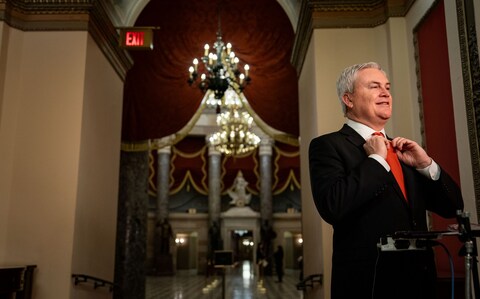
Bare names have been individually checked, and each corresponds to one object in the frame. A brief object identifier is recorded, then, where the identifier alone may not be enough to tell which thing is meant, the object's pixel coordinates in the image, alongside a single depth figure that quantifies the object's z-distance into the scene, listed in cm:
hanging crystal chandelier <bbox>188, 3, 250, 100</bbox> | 919
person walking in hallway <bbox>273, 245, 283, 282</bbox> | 1875
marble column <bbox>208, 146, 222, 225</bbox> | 2412
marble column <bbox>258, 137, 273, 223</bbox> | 2405
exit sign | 700
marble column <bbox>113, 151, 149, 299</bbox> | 941
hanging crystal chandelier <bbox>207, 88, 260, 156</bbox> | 1795
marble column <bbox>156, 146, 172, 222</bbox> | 2322
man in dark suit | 172
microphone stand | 137
